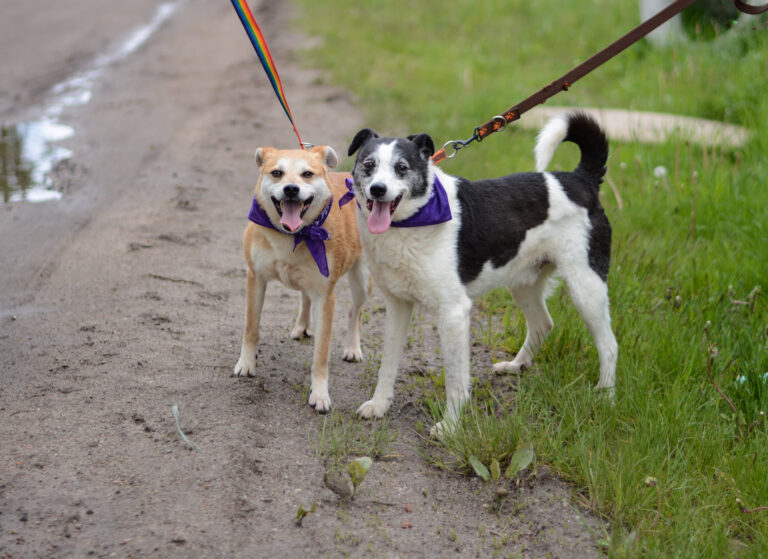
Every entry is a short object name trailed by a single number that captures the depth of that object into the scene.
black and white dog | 3.57
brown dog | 3.87
